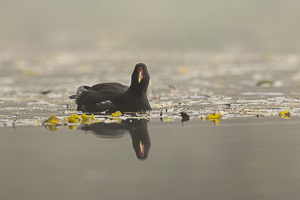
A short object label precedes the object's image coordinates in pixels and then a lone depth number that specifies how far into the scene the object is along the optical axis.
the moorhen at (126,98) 18.31
